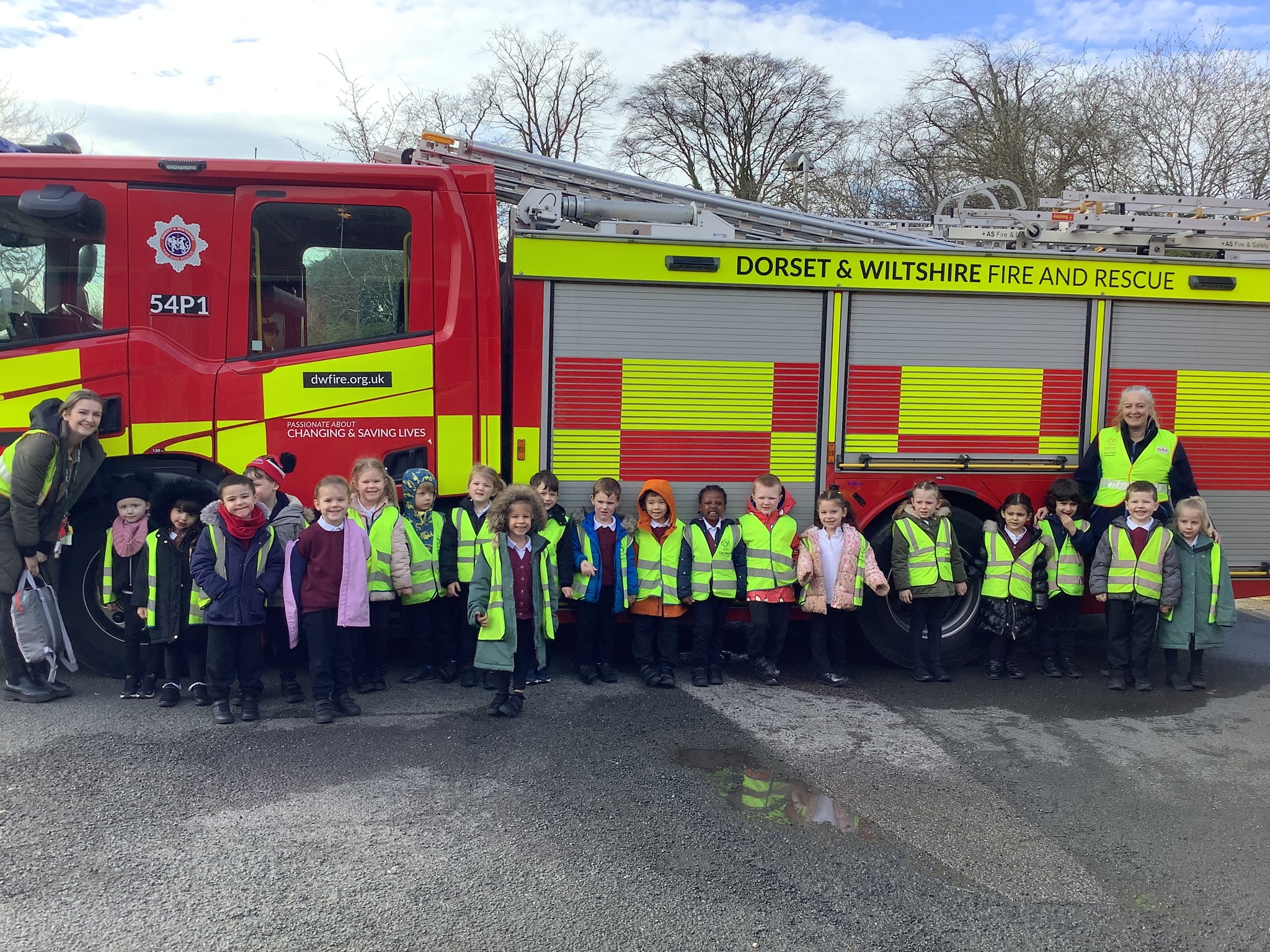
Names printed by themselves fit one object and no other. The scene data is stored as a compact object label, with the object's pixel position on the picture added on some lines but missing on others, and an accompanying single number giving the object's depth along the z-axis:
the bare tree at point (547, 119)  24.81
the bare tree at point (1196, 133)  17.80
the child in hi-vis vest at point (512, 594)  4.65
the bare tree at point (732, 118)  28.28
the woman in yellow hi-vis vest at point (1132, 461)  5.41
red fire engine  4.81
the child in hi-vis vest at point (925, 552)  5.31
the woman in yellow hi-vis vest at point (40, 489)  4.50
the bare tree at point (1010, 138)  19.81
